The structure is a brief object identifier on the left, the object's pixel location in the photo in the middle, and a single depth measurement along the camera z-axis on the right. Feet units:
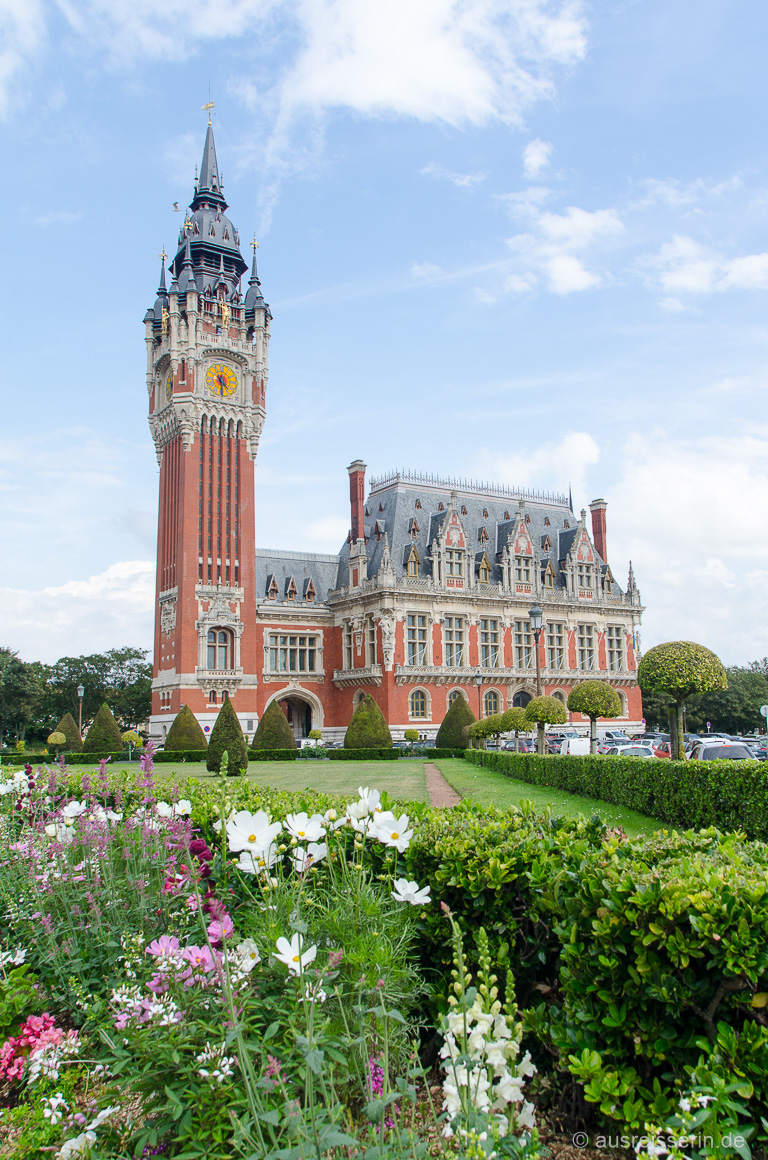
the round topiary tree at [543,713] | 99.13
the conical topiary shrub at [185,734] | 133.49
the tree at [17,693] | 207.21
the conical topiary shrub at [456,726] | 135.64
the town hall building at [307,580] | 164.76
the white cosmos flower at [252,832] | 13.75
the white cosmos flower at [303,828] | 14.64
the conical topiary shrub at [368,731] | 136.67
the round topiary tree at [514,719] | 113.13
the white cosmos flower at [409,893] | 13.17
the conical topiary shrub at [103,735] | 128.57
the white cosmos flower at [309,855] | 13.52
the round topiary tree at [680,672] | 62.23
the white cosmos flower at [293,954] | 11.16
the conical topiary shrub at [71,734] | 141.18
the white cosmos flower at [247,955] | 12.26
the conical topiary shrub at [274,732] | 135.85
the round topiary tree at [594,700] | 95.76
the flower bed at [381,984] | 10.74
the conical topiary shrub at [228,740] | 95.35
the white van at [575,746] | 107.45
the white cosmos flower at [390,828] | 15.30
